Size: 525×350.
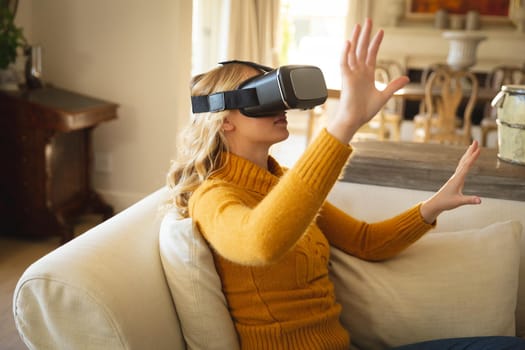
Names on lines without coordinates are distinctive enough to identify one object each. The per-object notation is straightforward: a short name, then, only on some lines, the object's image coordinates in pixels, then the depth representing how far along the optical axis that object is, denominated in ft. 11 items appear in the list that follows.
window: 22.84
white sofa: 3.33
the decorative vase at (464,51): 16.35
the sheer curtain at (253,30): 14.06
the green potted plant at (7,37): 9.59
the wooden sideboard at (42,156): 9.78
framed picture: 22.04
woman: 3.21
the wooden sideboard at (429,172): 5.46
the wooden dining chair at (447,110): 15.38
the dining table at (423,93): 15.71
